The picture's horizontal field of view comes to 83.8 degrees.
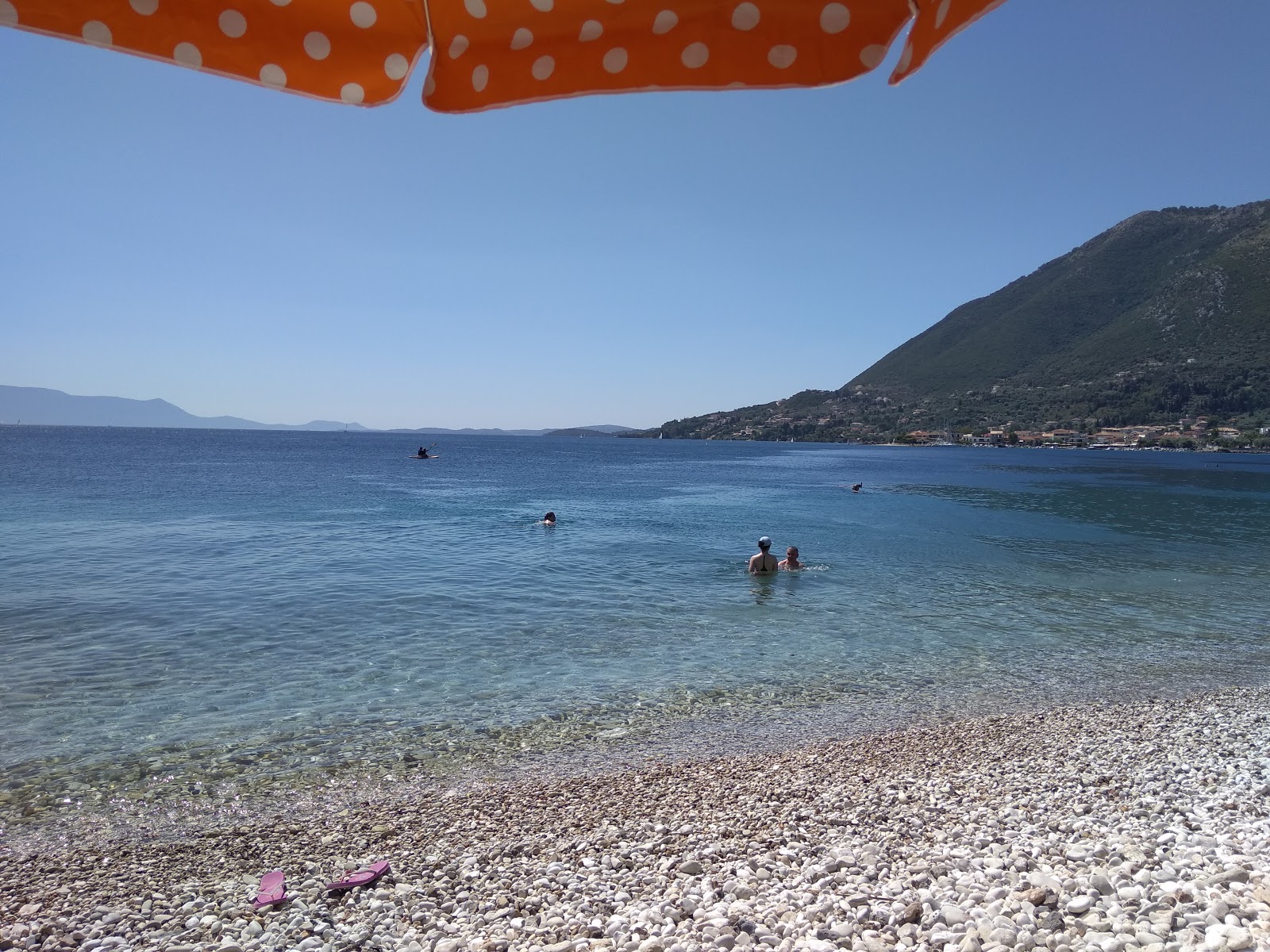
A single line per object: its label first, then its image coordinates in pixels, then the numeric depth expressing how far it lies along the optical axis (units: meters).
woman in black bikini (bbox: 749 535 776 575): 18.62
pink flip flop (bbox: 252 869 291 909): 4.96
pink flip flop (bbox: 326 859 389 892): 5.12
